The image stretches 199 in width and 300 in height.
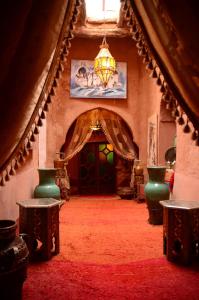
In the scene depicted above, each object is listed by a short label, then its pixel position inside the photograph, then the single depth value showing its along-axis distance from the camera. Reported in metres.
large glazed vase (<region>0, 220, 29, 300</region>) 2.01
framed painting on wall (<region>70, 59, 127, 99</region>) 8.14
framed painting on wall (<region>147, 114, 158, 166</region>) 6.71
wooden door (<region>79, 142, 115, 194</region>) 9.17
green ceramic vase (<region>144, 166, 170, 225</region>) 4.72
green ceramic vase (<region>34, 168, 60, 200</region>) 4.60
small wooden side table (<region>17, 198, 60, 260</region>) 3.08
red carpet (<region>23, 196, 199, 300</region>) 2.35
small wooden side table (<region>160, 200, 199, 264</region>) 2.98
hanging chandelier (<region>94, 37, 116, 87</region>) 6.21
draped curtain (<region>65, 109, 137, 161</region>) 8.01
